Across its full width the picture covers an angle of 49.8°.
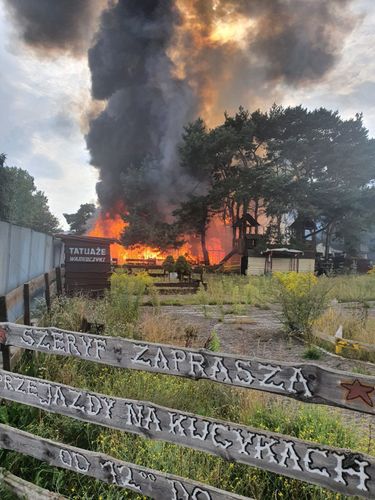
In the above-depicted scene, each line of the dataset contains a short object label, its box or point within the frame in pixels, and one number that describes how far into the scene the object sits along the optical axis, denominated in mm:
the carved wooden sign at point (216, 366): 2375
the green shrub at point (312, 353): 7527
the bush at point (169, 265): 25341
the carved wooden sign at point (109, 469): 2766
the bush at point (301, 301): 9109
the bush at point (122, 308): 8343
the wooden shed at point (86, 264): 14102
